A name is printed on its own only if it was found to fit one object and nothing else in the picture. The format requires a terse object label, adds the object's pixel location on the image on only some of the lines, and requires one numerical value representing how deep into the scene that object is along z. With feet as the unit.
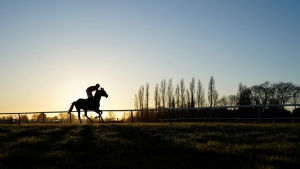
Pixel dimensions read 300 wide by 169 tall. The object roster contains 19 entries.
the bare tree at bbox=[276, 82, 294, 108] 248.52
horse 78.54
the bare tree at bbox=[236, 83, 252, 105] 243.89
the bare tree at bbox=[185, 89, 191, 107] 242.37
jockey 79.77
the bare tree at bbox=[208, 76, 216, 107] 242.29
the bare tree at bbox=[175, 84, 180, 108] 243.19
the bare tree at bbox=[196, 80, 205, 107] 242.58
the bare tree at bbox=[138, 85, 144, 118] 244.01
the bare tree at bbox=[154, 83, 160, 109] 243.60
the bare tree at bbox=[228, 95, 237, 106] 268.00
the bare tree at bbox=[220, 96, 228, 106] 263.49
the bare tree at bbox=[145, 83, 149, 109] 241.59
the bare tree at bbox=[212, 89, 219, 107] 243.19
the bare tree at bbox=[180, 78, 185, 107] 244.40
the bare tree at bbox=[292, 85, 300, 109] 248.50
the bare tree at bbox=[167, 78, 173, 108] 242.88
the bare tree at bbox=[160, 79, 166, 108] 240.65
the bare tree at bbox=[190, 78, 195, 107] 242.17
